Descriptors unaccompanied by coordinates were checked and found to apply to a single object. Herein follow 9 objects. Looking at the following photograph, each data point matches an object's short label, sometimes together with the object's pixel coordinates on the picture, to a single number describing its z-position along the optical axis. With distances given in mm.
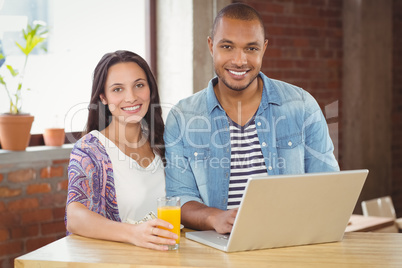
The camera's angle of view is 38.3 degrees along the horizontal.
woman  1956
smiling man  2197
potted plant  3031
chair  3879
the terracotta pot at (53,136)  3268
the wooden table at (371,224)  3287
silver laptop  1554
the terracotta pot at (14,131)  3027
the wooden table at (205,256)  1533
